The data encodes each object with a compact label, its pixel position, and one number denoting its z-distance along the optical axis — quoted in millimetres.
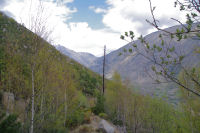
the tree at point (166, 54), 2252
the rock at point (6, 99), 10870
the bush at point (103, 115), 19766
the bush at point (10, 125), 5828
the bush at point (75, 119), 15325
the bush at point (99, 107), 20336
